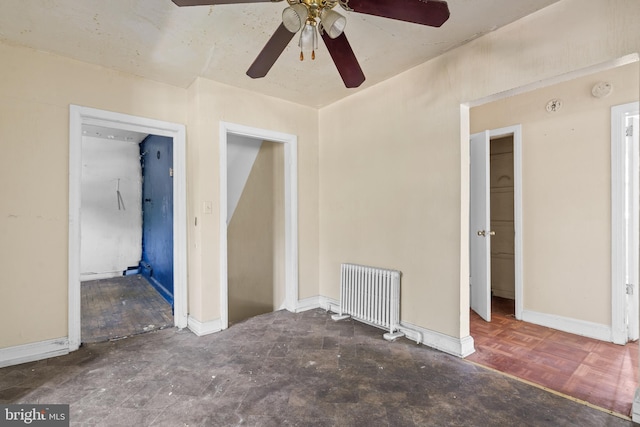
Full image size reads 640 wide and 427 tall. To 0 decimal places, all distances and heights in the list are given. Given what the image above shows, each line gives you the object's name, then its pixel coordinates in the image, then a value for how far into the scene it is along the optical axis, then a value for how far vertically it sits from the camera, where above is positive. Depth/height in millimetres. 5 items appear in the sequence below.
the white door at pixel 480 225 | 3172 -114
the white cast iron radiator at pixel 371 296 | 2865 -814
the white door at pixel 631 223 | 2643 -83
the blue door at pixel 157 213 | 3938 +24
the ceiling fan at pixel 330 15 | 1383 +926
